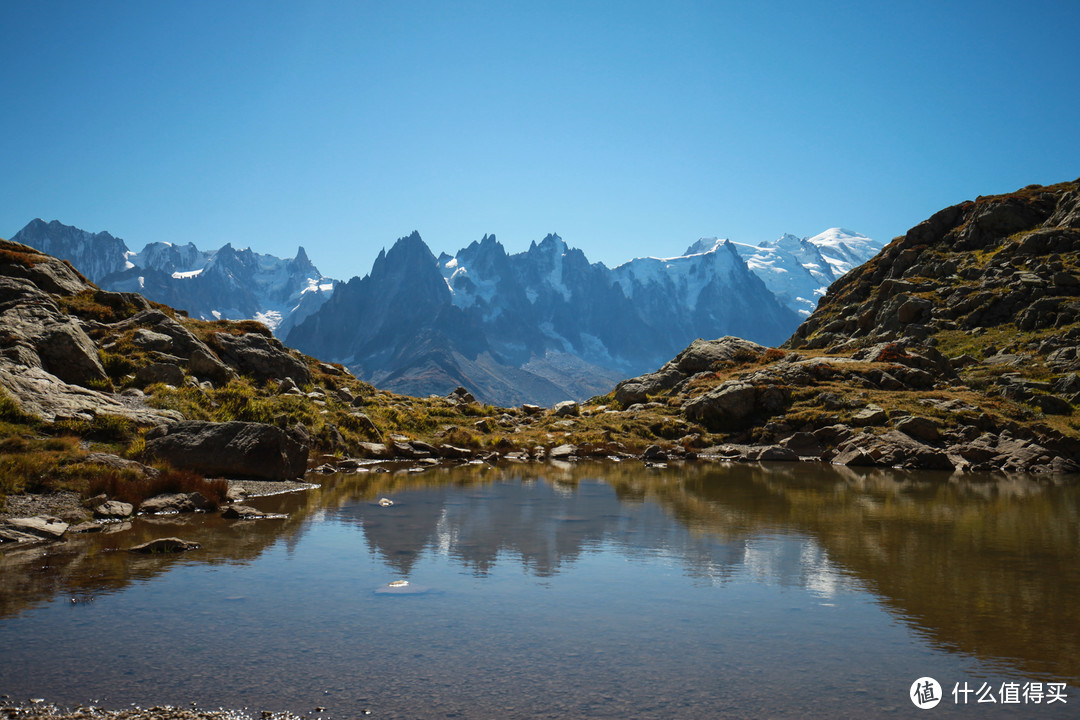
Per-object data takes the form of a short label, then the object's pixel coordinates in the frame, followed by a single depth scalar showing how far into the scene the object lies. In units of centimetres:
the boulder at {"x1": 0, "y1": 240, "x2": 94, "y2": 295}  3428
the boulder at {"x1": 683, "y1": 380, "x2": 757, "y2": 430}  4972
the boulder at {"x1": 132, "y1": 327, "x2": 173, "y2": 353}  3234
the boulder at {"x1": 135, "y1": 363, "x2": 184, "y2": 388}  2933
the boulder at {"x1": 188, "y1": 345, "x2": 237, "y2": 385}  3391
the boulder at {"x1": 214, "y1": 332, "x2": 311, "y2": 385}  3984
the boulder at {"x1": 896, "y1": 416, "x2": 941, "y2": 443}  4197
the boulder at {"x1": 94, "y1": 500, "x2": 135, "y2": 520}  1636
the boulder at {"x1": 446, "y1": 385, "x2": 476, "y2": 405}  6306
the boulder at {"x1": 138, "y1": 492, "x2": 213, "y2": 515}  1778
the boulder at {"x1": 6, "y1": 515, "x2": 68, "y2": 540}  1423
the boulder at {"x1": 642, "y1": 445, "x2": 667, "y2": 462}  4297
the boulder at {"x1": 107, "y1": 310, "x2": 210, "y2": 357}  3428
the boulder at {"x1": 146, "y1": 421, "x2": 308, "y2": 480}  2208
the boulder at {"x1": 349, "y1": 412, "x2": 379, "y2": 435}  3988
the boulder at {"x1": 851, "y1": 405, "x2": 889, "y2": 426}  4419
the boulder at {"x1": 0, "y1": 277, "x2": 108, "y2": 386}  2561
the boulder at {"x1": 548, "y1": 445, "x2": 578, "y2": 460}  4388
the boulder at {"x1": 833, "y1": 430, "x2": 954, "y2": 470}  3838
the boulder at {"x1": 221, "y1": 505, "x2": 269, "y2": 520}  1786
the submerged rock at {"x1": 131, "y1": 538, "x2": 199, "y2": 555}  1361
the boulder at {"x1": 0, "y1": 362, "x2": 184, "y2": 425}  2173
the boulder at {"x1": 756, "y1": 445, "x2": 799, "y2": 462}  4293
